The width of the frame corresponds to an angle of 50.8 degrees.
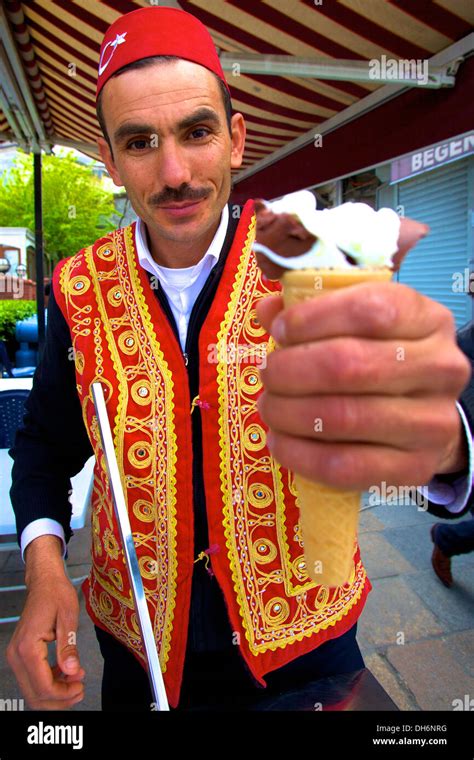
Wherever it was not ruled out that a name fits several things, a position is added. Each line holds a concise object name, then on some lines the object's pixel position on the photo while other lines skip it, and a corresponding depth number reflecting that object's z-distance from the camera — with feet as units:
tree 77.00
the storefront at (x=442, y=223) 17.70
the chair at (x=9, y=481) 7.56
